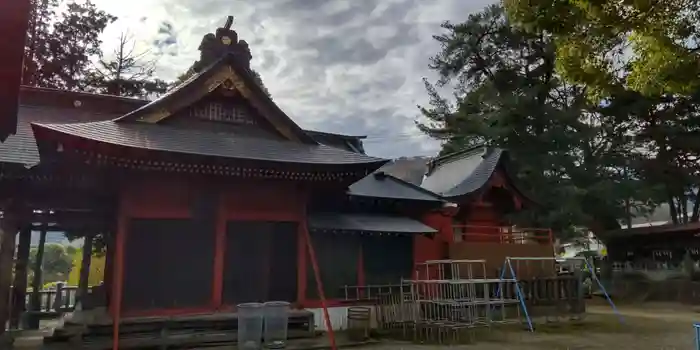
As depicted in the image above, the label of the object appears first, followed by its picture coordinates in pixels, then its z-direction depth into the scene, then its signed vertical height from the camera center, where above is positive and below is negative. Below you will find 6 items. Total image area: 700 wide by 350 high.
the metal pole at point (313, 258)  9.66 +0.18
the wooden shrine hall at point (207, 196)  9.99 +1.60
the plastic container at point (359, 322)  11.43 -1.33
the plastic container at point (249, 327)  9.51 -1.13
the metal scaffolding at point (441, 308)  11.01 -0.99
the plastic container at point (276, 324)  9.77 -1.11
